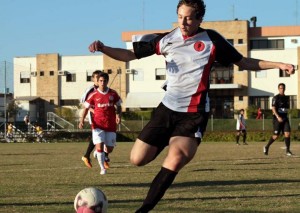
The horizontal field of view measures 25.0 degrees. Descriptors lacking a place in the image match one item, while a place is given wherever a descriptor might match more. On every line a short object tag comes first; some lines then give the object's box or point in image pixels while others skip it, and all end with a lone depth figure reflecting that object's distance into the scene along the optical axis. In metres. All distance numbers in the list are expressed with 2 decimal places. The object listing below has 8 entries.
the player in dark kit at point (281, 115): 19.58
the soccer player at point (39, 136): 46.00
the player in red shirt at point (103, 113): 14.41
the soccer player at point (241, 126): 36.75
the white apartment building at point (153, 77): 73.56
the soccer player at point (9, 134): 45.41
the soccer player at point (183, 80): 6.61
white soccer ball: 6.27
